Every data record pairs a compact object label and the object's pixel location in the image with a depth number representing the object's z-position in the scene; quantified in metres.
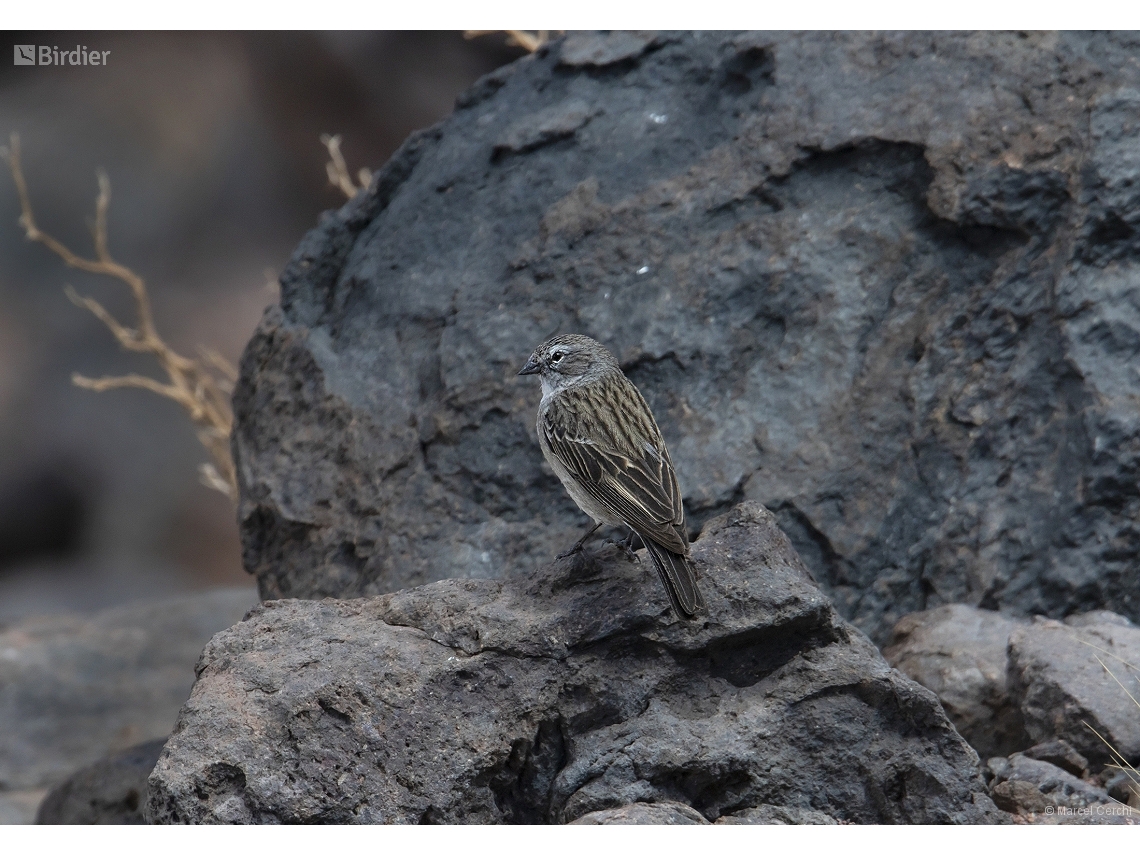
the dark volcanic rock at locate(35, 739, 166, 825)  11.76
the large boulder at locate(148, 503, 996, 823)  7.57
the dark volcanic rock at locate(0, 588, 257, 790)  16.33
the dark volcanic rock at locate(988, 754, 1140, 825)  8.14
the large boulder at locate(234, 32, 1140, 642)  11.34
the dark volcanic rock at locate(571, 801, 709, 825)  6.93
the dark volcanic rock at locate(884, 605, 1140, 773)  9.23
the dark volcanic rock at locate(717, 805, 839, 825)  7.54
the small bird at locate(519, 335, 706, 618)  8.33
